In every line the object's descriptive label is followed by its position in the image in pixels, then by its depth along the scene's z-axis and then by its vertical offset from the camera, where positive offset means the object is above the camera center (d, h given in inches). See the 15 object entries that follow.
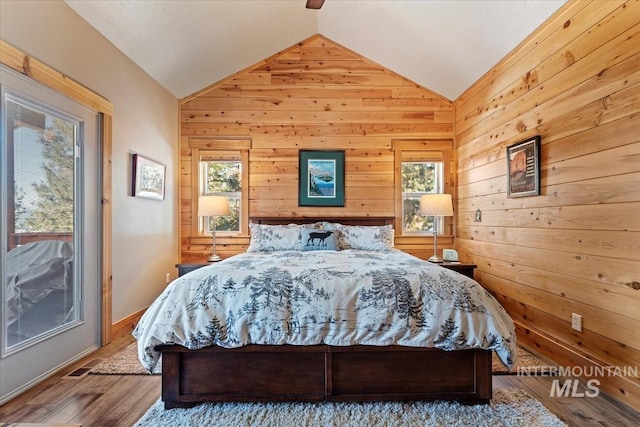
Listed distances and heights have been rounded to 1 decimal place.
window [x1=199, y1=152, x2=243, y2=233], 172.9 +17.4
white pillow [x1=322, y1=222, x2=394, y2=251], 142.2 -8.6
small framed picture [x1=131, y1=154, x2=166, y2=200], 130.5 +15.7
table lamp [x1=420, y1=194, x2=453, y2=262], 150.6 +4.5
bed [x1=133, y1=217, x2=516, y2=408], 74.2 -25.8
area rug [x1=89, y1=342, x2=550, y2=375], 95.0 -42.5
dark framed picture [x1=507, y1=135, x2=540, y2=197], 107.3 +15.8
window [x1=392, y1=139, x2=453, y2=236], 171.3 +19.4
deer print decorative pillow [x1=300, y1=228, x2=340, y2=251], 133.3 -9.2
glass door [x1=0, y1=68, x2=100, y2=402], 80.6 -3.9
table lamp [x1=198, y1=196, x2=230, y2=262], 153.9 +4.4
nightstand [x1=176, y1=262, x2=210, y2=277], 140.1 -20.4
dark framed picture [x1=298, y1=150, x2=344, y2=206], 169.8 +18.9
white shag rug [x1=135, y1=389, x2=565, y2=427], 71.3 -42.4
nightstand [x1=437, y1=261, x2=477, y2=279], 137.0 -20.4
